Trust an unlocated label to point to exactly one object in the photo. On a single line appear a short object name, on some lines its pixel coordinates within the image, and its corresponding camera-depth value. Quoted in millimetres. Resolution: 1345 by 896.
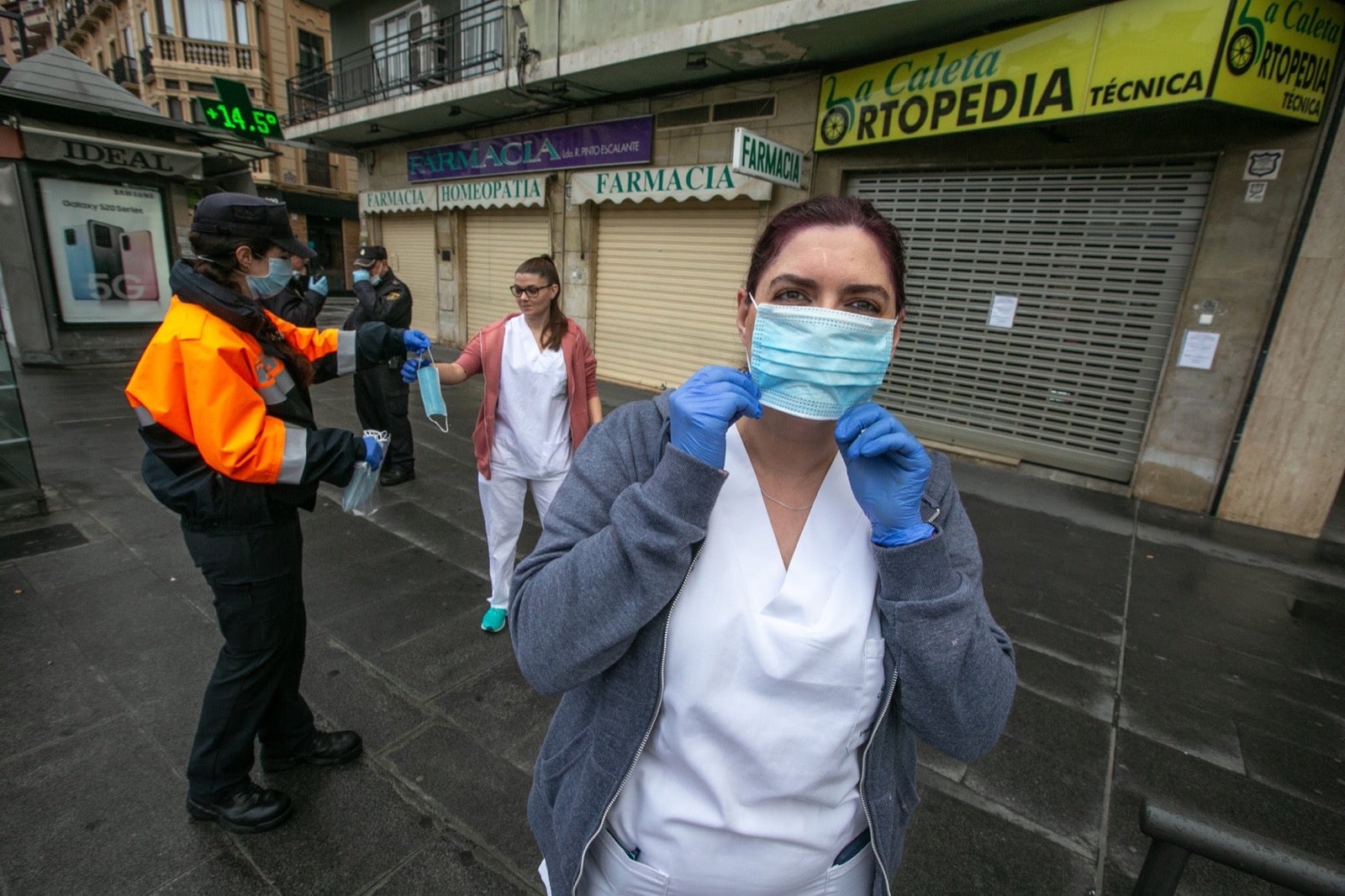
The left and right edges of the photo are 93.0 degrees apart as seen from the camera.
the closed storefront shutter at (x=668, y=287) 9195
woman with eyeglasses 3361
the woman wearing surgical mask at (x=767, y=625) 1077
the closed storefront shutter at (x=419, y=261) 14430
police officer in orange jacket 1967
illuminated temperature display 10218
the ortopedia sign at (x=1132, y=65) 4855
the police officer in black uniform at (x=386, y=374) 5922
